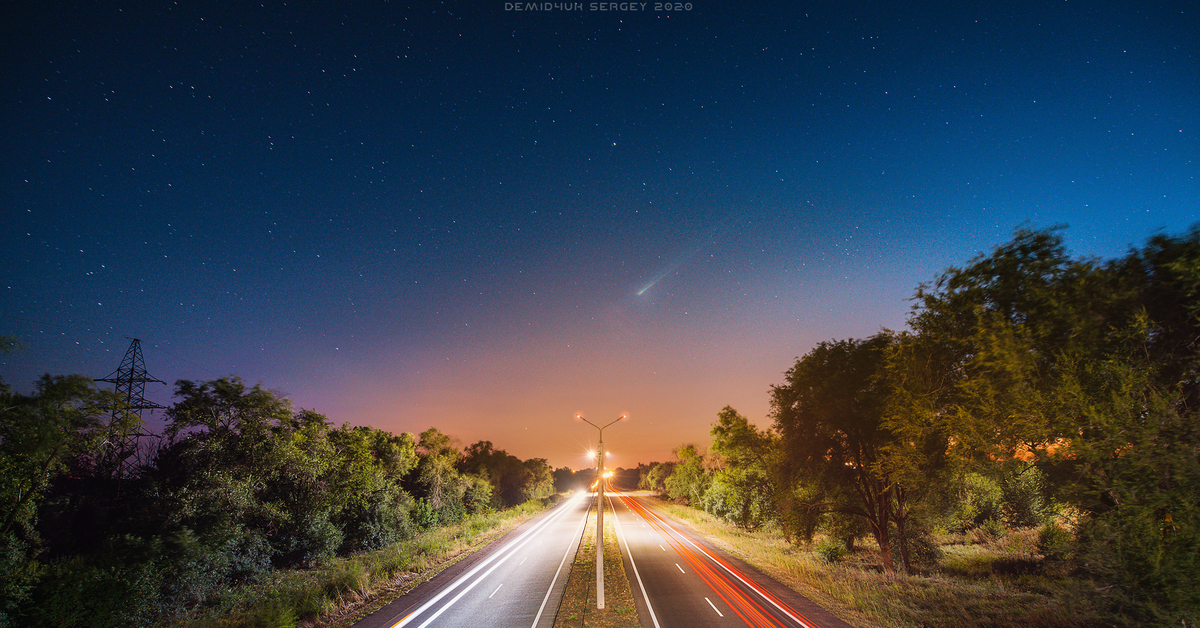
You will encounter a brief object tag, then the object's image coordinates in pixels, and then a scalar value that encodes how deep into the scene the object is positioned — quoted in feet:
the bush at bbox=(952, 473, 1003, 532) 114.07
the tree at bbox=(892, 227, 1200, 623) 32.99
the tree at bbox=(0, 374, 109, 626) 57.77
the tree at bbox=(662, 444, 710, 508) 231.71
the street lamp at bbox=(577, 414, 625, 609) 58.54
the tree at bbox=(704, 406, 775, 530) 120.88
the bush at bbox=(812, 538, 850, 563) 91.09
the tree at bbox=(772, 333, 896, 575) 77.87
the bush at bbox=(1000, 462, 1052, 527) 126.62
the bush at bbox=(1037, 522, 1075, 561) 38.37
